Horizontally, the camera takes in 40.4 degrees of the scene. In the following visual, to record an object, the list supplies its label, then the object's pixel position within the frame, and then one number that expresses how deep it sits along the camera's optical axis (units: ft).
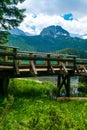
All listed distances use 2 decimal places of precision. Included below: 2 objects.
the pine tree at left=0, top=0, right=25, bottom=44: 32.70
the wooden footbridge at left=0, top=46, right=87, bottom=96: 23.68
